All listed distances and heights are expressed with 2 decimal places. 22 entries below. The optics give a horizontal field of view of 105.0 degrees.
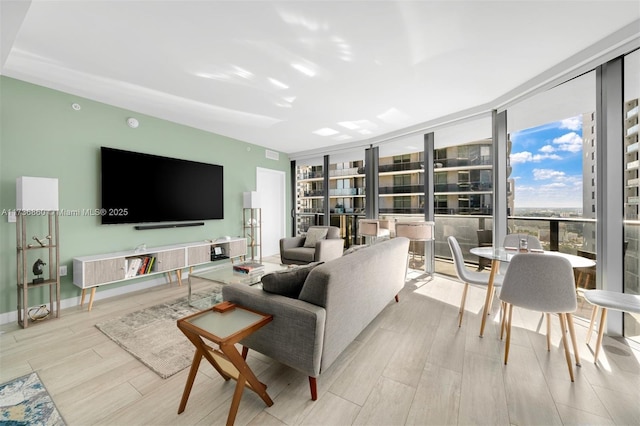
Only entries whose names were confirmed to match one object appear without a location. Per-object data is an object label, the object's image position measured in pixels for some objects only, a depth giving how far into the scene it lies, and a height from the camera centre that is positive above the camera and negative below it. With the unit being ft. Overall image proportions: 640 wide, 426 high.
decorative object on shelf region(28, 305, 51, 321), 8.53 -3.65
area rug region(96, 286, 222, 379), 6.23 -3.78
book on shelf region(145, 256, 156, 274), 10.89 -2.33
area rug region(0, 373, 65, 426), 4.56 -3.87
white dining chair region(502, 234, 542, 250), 9.03 -1.11
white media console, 9.31 -2.22
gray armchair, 13.29 -2.07
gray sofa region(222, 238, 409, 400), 4.81 -2.14
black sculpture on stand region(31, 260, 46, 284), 8.58 -2.06
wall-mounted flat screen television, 10.73 +1.15
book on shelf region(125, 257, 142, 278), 10.34 -2.34
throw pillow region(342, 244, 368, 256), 7.16 -1.15
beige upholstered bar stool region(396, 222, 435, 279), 12.55 -0.98
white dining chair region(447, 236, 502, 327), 8.05 -2.20
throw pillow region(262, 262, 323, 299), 5.54 -1.60
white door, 18.84 +0.43
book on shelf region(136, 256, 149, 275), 10.66 -2.32
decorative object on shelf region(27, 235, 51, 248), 8.55 -1.01
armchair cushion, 15.16 -1.52
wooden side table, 4.15 -2.14
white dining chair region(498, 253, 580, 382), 5.65 -1.79
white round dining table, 6.79 -1.37
